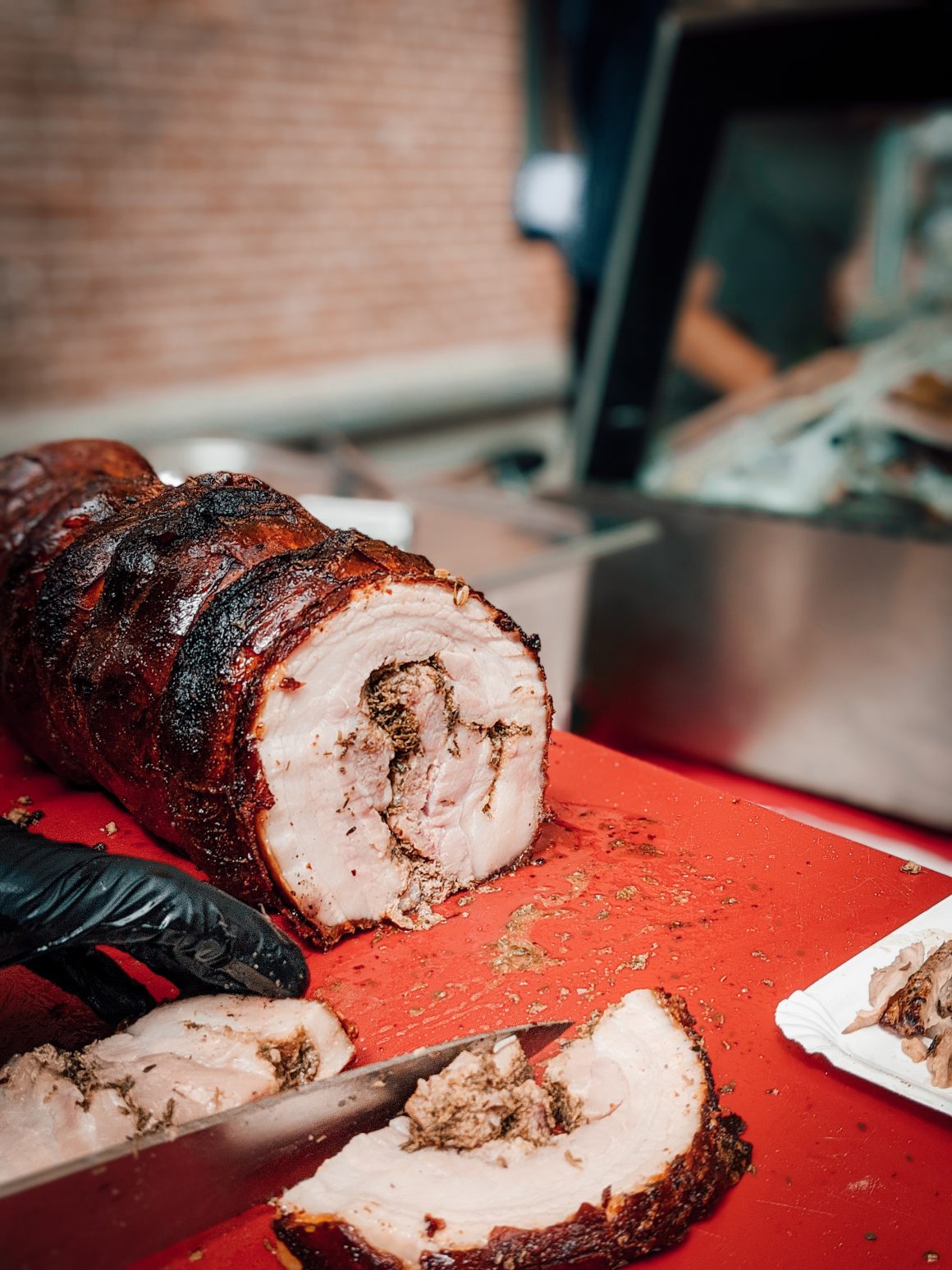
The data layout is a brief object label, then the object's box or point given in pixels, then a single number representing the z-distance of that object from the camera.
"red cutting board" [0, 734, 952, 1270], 0.43
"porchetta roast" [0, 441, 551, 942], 0.56
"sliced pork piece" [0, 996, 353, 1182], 0.44
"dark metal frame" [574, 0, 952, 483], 0.99
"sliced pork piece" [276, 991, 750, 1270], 0.41
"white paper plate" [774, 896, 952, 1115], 0.47
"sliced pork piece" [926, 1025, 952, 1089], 0.46
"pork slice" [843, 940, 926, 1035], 0.49
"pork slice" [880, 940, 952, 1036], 0.48
